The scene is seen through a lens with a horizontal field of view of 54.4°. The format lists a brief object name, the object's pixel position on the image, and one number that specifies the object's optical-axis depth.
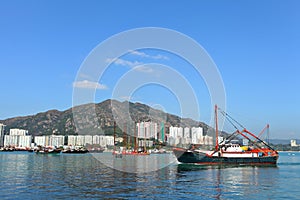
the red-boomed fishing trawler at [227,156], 65.94
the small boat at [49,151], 145.50
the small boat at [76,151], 167.62
